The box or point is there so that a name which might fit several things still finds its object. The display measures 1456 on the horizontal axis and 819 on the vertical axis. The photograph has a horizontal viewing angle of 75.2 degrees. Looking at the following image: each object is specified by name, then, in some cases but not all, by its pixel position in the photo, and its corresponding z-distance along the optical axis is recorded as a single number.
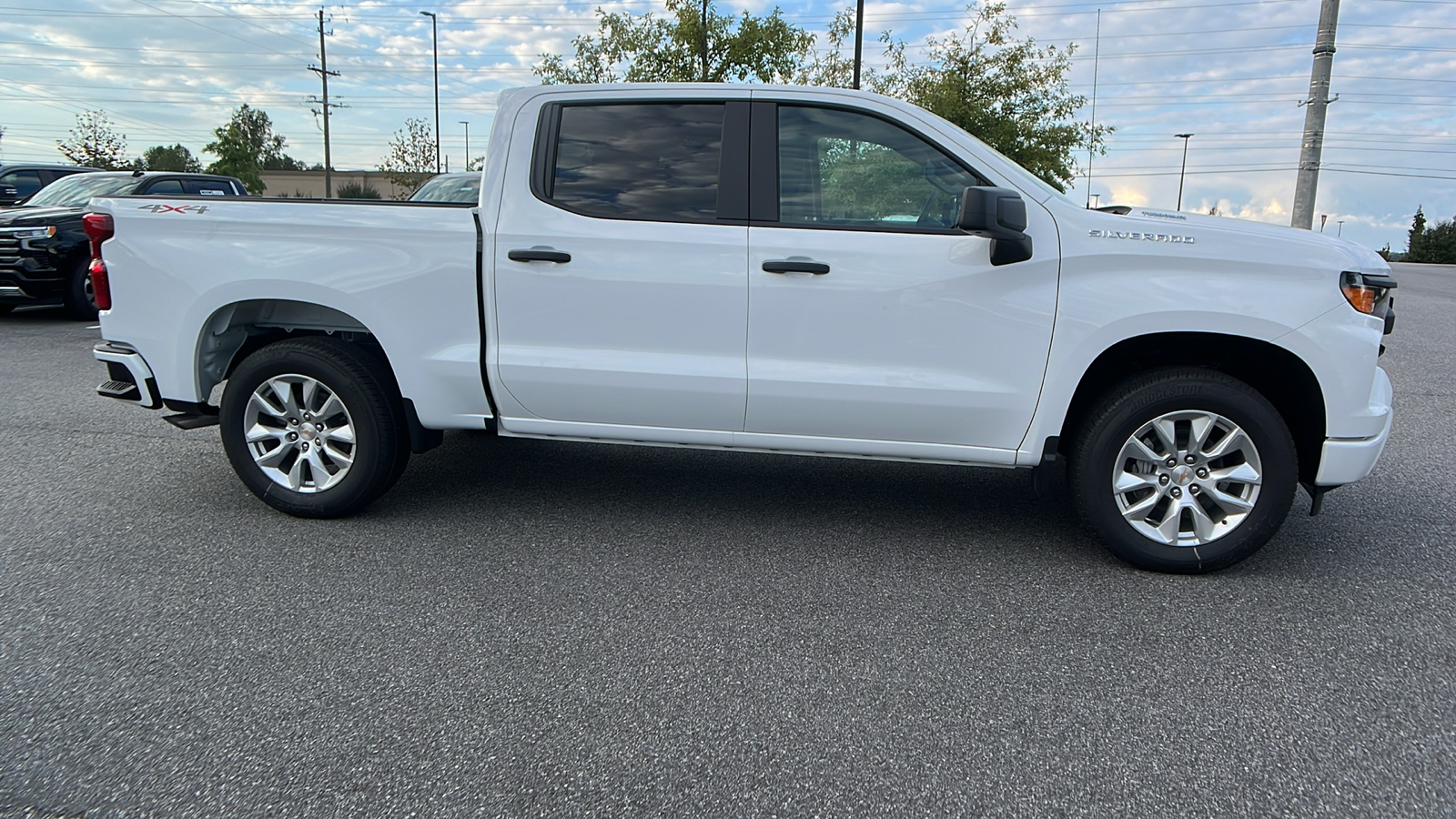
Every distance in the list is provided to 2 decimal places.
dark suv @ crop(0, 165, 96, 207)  17.02
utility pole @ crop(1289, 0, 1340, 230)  13.55
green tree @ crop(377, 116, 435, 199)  52.59
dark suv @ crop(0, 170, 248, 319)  11.07
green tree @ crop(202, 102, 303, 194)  63.12
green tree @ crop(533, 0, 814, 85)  21.08
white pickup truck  3.80
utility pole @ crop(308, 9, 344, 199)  44.31
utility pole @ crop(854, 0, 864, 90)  18.22
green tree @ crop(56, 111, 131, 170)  48.59
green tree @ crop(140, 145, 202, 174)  84.99
